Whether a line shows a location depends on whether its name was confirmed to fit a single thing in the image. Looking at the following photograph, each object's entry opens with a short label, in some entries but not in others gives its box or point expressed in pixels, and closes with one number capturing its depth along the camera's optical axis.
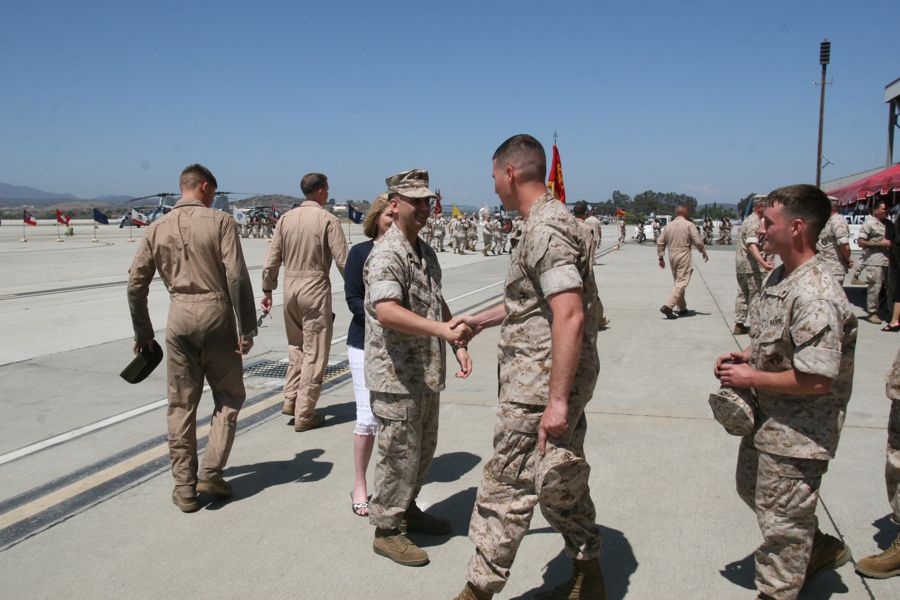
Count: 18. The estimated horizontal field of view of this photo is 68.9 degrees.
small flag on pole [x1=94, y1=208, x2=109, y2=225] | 34.81
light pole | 29.83
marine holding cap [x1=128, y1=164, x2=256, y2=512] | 3.83
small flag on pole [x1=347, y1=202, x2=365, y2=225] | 33.72
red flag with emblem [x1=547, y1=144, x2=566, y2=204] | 10.08
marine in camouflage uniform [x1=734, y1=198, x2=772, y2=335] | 8.82
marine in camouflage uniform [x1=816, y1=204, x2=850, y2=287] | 9.12
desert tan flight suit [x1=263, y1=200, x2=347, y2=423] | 5.27
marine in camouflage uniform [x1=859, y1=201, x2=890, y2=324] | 10.05
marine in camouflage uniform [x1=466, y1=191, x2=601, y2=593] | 2.56
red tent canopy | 10.88
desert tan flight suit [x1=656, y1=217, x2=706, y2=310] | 10.50
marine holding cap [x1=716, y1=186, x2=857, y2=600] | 2.56
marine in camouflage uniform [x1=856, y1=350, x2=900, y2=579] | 3.06
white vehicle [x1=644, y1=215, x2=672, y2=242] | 39.69
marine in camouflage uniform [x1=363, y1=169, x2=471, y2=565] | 3.20
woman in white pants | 3.78
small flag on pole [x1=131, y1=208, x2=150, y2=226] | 36.25
